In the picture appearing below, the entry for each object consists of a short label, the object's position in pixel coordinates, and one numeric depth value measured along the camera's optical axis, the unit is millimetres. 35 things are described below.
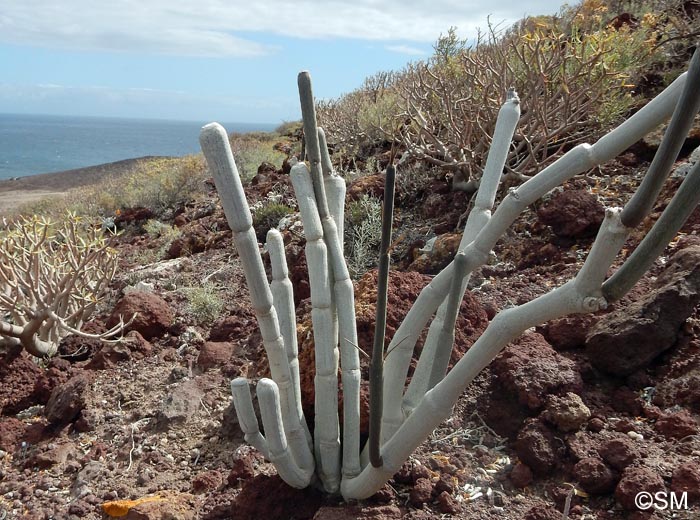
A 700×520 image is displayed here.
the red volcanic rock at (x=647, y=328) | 2566
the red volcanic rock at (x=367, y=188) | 5764
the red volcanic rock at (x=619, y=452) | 2139
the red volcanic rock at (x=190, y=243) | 6617
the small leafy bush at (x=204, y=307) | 4426
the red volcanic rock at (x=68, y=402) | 3223
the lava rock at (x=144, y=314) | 4246
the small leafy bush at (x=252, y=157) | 10664
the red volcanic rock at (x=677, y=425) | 2236
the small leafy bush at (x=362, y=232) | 4578
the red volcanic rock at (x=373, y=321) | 2678
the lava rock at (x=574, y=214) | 3852
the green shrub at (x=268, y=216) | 6498
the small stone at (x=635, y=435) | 2281
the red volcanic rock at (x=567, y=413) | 2361
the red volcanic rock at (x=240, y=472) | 2508
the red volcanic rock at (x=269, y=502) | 2309
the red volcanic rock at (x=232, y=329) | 3982
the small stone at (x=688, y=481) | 1957
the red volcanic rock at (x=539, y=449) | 2275
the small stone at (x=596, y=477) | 2127
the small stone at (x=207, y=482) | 2549
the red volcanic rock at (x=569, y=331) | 2834
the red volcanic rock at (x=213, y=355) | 3617
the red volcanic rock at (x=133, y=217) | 9773
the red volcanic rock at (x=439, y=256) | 4020
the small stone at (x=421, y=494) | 2205
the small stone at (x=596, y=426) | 2375
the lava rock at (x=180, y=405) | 3061
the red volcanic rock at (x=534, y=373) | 2516
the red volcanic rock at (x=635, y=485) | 1994
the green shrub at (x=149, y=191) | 10281
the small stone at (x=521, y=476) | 2250
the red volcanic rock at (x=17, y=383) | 3541
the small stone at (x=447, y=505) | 2137
